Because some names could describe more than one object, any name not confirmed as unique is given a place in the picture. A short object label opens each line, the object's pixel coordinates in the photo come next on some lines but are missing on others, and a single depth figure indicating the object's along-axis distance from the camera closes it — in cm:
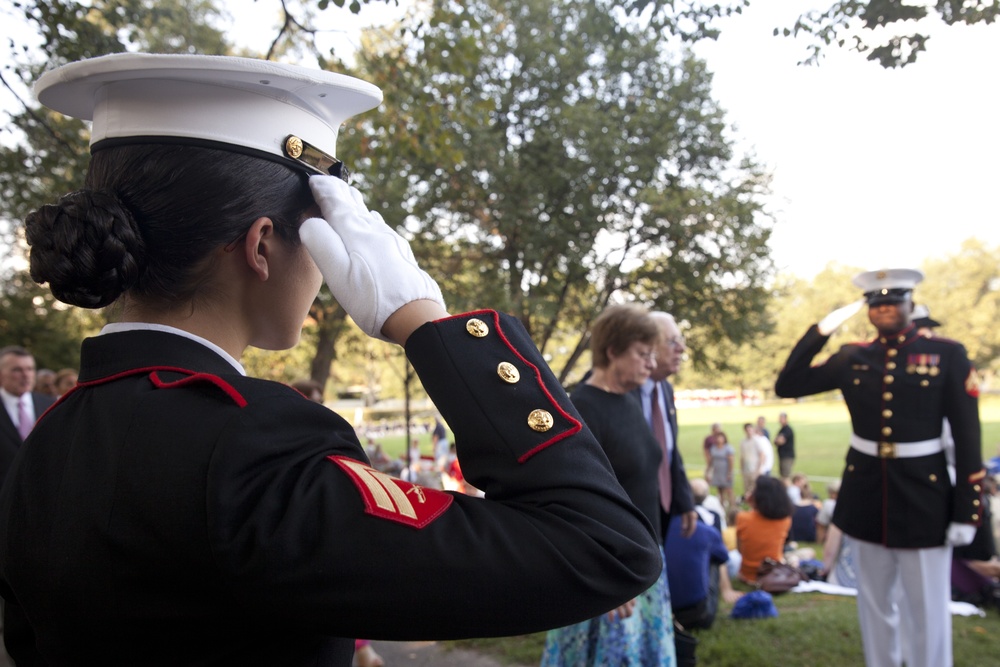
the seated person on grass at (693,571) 511
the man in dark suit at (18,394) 553
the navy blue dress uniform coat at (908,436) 438
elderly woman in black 373
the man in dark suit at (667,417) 459
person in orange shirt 771
